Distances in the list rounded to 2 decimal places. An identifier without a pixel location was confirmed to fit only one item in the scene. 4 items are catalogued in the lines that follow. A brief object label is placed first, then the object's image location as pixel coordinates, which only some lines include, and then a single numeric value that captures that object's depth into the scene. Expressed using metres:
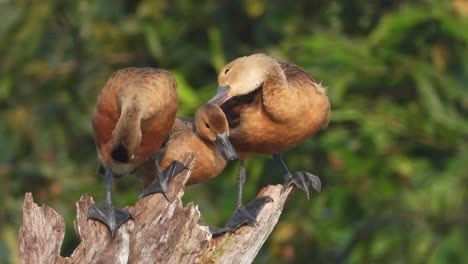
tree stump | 13.66
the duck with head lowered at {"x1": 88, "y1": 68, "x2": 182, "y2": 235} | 14.66
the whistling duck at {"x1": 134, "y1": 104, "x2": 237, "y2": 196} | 15.40
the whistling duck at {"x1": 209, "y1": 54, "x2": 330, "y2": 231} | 15.59
